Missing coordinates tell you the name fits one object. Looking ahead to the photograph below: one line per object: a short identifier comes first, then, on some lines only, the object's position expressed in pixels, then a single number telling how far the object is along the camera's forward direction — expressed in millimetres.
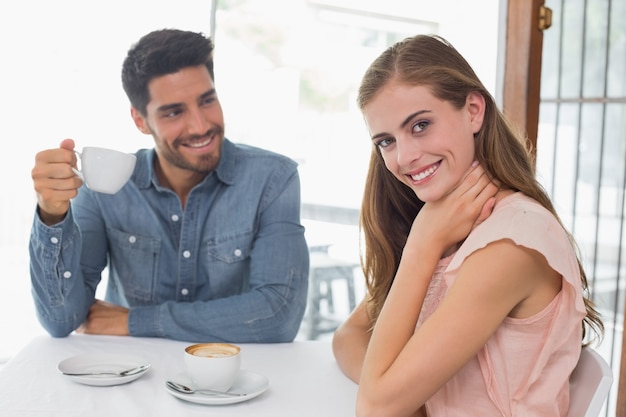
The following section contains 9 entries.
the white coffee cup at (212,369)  1176
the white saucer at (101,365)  1229
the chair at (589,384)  992
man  1846
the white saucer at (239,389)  1154
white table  1140
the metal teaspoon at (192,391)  1182
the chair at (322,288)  3240
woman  1059
